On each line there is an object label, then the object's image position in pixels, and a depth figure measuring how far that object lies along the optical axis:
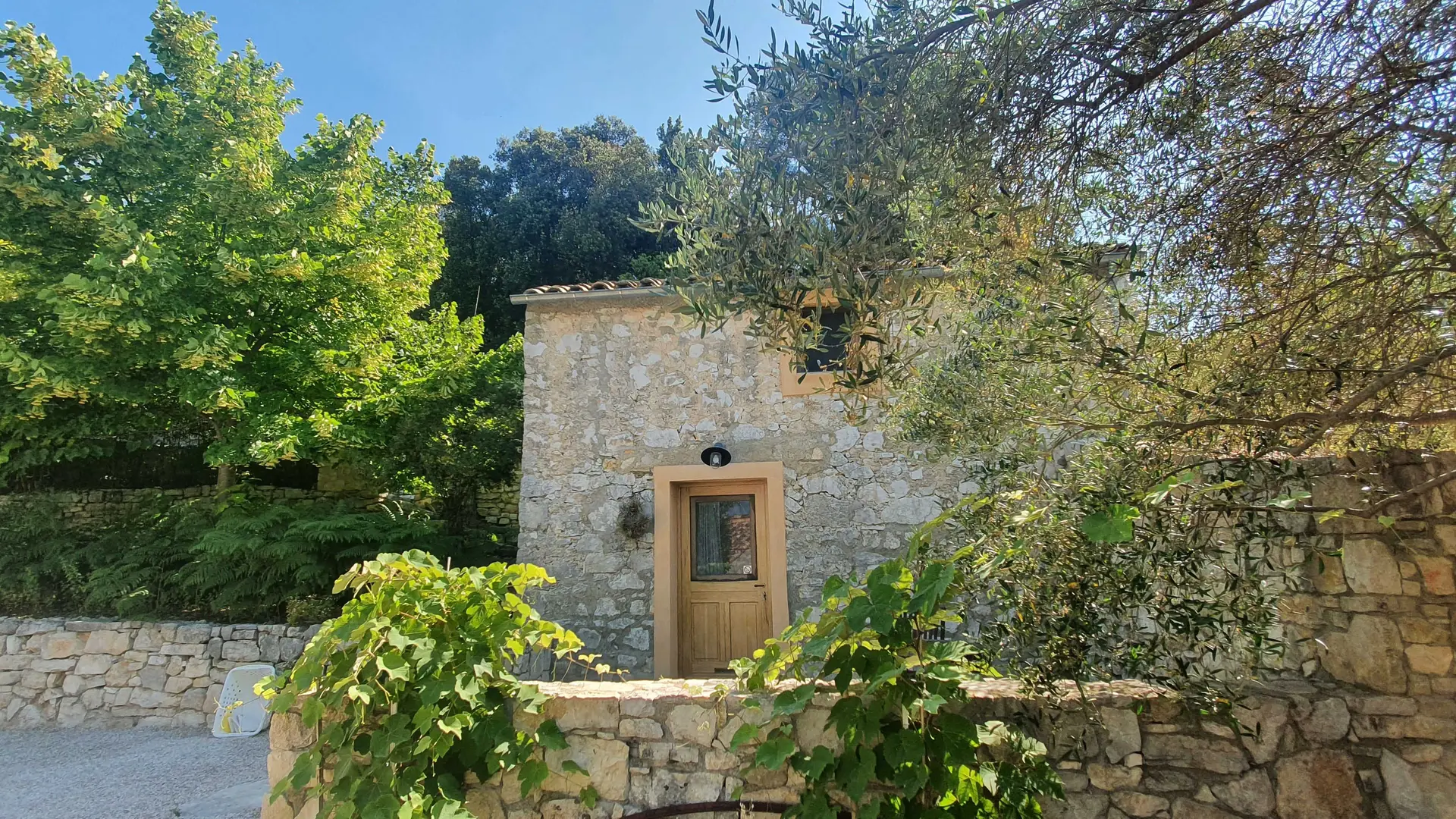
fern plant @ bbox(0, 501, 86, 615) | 7.02
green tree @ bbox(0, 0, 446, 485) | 6.29
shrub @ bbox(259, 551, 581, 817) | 2.65
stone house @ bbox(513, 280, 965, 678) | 5.97
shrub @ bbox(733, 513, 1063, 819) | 2.43
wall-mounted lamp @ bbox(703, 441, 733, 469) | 6.09
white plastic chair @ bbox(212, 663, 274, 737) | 5.91
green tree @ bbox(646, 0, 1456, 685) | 2.32
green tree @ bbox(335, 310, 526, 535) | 7.89
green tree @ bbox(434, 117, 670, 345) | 14.23
